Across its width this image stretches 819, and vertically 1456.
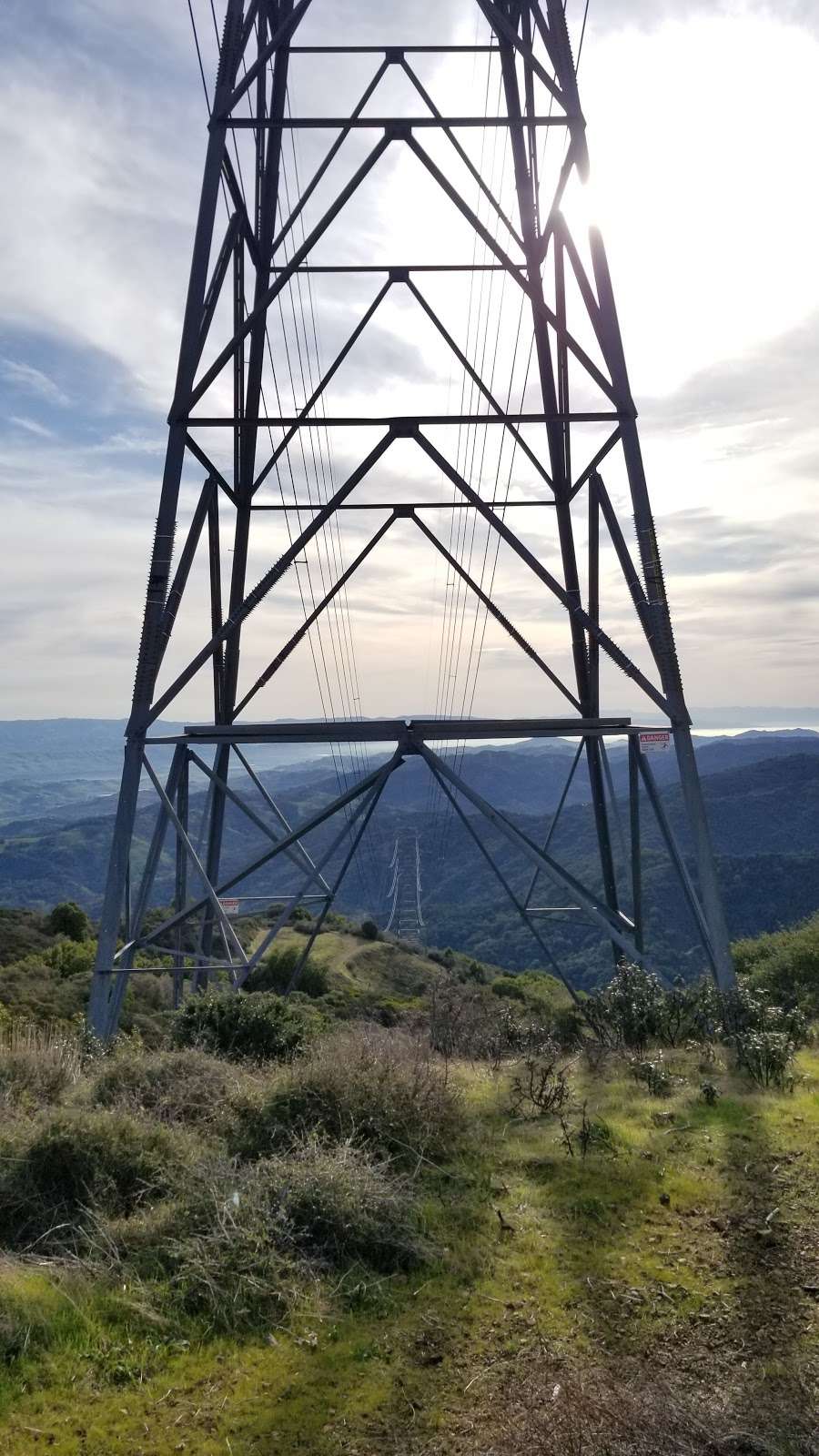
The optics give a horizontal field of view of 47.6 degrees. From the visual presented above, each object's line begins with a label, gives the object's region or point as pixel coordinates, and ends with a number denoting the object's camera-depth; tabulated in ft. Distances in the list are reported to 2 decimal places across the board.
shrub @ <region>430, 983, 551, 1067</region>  33.09
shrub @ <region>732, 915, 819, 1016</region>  86.02
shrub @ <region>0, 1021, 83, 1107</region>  24.95
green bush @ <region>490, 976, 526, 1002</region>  121.60
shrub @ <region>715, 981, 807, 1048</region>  31.24
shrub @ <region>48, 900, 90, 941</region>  144.36
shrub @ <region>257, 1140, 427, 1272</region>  17.89
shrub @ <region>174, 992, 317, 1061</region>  30.63
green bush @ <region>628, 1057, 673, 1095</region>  27.14
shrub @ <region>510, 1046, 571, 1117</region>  25.66
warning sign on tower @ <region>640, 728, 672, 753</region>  36.26
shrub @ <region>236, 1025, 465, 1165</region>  21.72
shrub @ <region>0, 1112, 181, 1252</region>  18.88
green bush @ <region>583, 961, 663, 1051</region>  33.60
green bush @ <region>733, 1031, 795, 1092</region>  27.55
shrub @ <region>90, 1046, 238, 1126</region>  23.21
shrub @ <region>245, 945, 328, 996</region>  111.24
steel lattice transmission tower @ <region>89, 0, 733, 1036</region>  36.58
